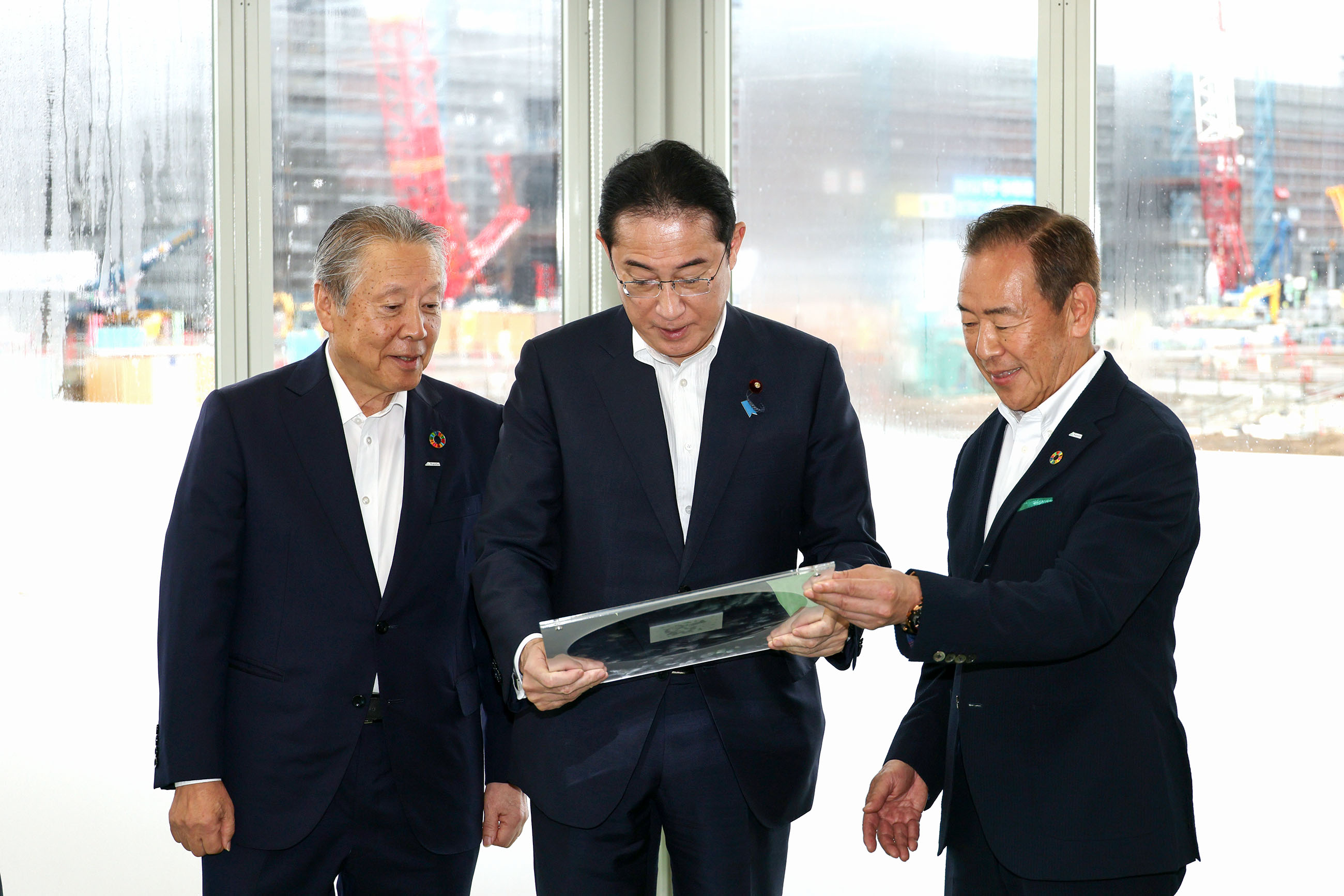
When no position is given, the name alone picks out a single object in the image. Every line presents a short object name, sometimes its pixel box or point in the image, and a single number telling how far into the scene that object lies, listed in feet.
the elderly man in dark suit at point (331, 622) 7.29
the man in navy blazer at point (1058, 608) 6.28
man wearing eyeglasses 6.89
